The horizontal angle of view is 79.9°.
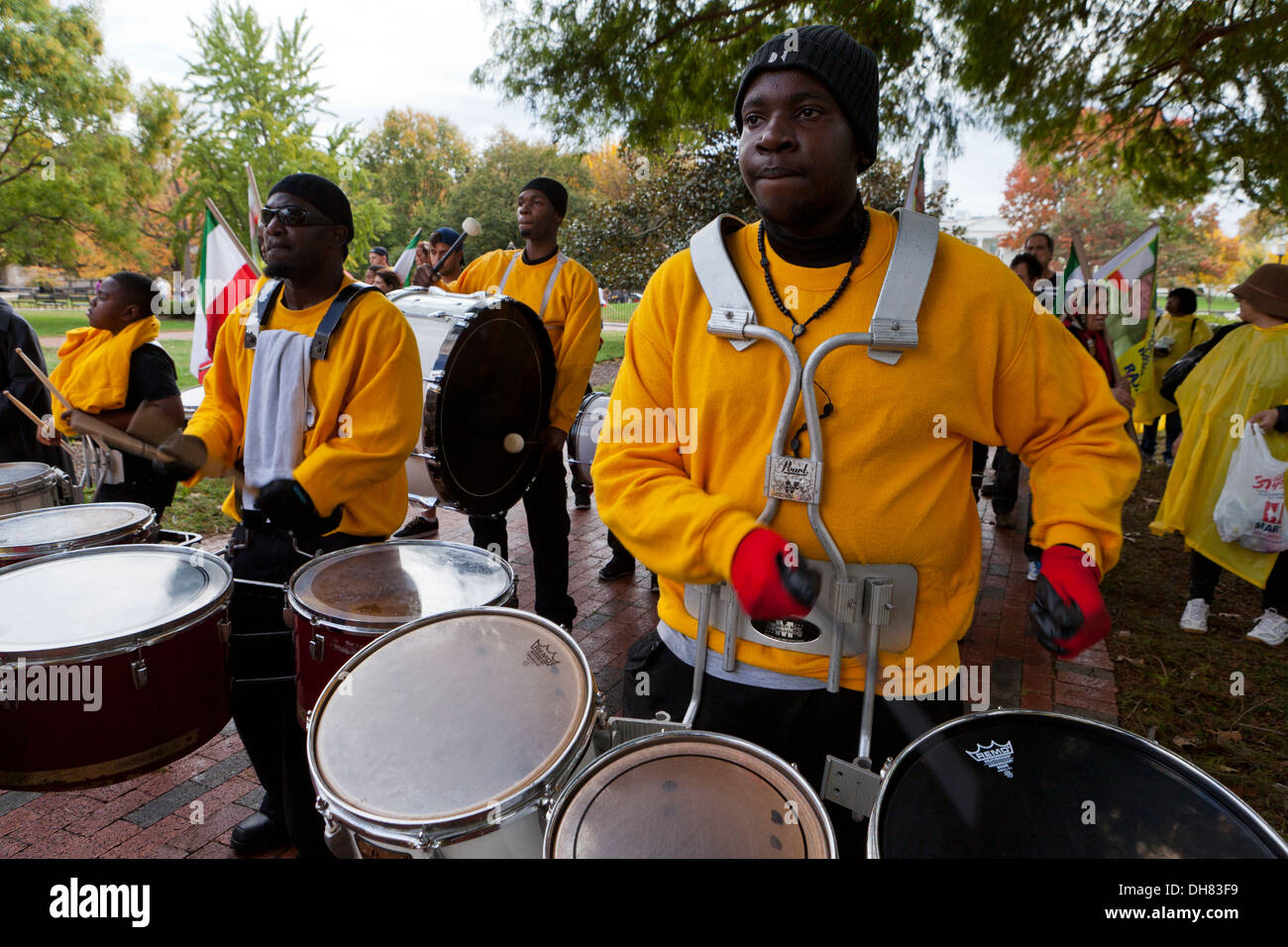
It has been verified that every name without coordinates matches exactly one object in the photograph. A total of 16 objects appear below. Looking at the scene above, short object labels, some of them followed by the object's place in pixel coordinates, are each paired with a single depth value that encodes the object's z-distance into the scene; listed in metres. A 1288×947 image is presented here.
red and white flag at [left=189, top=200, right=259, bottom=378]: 6.02
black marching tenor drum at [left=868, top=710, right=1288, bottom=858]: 1.13
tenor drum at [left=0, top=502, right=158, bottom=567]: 2.47
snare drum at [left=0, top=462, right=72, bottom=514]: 3.49
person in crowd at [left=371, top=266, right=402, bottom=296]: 6.37
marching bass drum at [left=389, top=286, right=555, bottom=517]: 3.27
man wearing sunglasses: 2.44
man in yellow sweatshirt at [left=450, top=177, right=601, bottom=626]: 4.18
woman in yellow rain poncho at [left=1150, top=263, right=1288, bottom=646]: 4.27
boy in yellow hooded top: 4.05
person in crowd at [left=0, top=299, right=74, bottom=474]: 4.44
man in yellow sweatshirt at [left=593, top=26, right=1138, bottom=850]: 1.38
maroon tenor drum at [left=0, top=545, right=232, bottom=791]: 1.83
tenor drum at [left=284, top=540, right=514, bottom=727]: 1.97
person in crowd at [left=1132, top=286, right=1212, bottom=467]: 8.25
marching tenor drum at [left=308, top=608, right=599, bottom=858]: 1.32
